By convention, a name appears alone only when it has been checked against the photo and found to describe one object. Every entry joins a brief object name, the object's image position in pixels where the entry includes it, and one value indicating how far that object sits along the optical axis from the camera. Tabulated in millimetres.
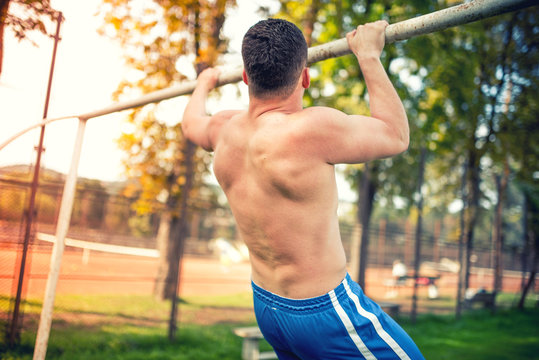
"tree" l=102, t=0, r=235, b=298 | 6398
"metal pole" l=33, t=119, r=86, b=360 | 2363
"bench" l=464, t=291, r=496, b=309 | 11762
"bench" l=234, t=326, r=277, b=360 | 5227
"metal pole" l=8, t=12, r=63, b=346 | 4469
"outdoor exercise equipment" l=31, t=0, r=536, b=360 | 1438
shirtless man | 1335
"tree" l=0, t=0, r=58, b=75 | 3510
